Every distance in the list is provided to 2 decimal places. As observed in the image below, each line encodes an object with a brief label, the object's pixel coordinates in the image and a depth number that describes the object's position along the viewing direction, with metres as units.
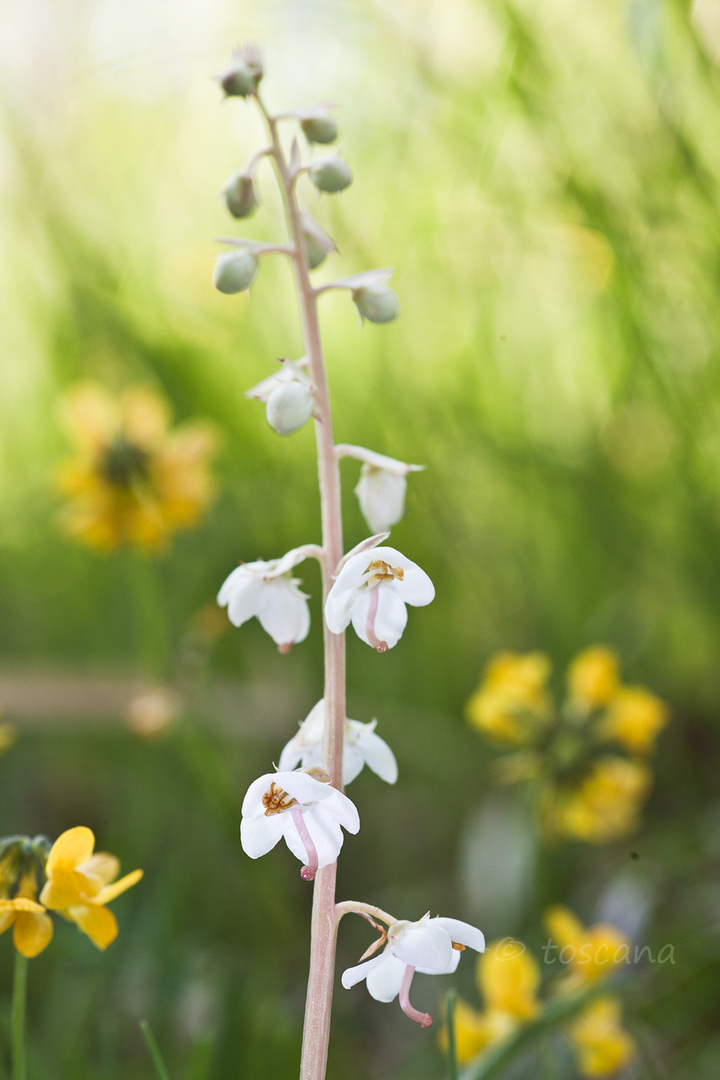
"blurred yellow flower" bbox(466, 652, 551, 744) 0.46
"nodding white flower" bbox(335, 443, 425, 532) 0.34
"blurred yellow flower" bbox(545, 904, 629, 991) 0.38
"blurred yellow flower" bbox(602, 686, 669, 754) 0.47
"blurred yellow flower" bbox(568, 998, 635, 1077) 0.39
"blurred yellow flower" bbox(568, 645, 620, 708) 0.46
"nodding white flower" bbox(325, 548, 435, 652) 0.31
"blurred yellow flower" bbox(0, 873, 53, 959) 0.32
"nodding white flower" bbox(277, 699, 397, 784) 0.33
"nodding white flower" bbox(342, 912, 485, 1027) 0.31
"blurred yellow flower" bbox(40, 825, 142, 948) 0.32
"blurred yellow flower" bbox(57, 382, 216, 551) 0.59
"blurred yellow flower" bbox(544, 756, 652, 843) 0.48
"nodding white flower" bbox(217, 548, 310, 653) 0.33
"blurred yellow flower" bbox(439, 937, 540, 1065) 0.38
